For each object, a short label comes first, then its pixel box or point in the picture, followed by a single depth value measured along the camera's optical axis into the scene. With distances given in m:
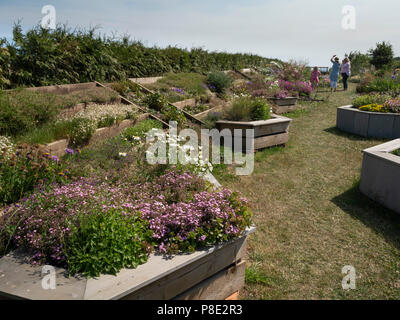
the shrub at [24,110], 4.05
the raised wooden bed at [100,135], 4.10
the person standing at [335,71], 14.59
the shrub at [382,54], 27.02
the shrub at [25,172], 2.93
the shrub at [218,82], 10.82
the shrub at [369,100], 8.26
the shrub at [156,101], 7.15
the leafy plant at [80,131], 4.45
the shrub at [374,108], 7.44
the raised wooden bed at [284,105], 10.15
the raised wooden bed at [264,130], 6.18
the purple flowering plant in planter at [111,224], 2.11
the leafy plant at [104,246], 2.04
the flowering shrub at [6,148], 3.18
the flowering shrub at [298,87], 12.12
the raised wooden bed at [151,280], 1.84
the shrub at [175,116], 6.46
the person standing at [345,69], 14.55
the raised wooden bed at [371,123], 7.17
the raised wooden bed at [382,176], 4.02
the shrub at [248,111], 6.62
